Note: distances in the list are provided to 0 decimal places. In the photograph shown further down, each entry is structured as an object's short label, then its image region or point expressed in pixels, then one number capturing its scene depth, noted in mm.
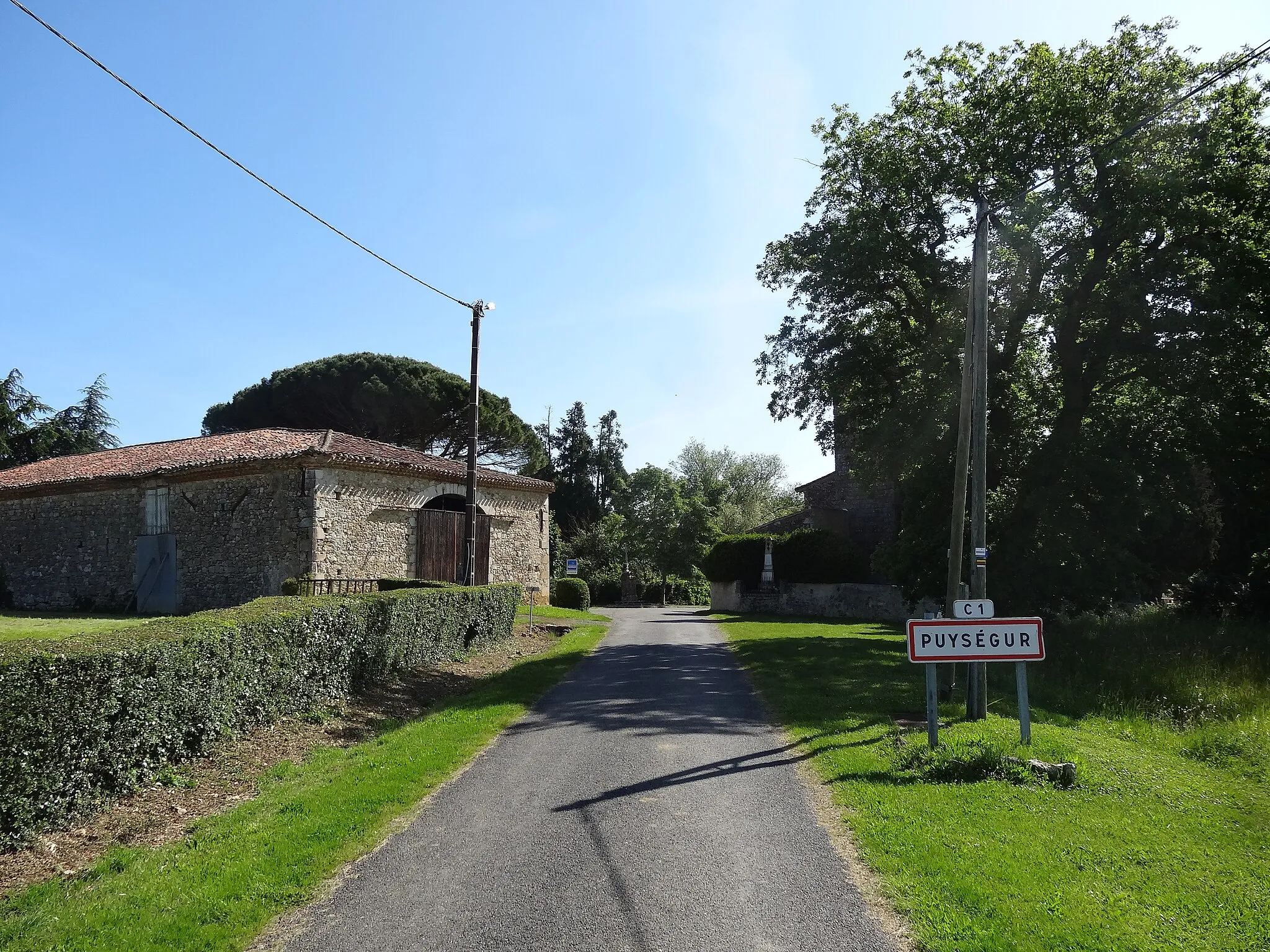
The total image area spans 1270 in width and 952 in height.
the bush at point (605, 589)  52250
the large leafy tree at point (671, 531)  53844
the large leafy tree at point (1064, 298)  16797
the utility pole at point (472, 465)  19219
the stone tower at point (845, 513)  37750
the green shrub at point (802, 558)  32719
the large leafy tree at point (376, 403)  38594
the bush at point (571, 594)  34250
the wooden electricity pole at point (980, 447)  10008
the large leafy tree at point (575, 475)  59094
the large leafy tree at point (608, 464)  62000
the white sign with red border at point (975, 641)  8094
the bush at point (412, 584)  18527
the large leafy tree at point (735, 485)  62406
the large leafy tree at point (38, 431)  40531
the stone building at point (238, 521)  21062
